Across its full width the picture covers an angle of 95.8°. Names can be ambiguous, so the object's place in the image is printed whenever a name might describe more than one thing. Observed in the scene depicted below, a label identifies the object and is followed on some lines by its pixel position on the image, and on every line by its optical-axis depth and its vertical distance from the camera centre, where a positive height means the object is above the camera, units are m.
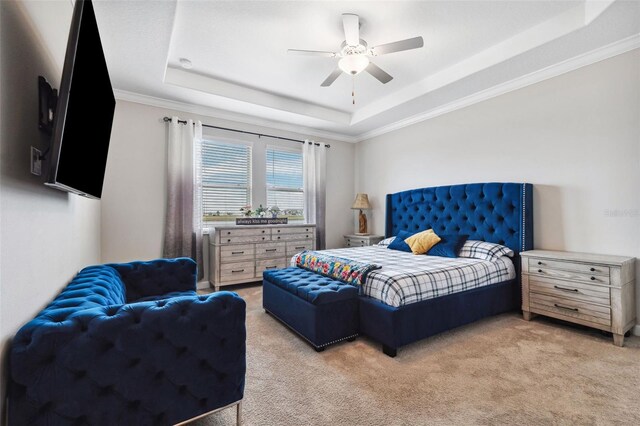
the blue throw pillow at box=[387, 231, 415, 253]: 4.05 -0.39
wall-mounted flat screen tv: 1.10 +0.49
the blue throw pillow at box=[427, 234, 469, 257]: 3.51 -0.38
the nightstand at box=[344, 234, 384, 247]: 5.25 -0.44
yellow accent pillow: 3.75 -0.34
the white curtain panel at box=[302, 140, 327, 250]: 5.26 +0.56
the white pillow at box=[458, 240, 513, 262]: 3.24 -0.41
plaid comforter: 2.37 -0.55
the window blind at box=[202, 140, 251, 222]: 4.46 +0.59
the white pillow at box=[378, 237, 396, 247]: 4.52 -0.41
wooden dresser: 4.12 -0.50
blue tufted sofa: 1.03 -0.58
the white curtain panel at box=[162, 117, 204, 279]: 4.00 +0.31
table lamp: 5.43 +0.17
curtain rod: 4.06 +1.38
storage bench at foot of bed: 2.36 -0.80
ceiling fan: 2.37 +1.46
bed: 2.34 -0.21
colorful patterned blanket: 2.64 -0.51
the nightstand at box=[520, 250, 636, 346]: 2.46 -0.69
